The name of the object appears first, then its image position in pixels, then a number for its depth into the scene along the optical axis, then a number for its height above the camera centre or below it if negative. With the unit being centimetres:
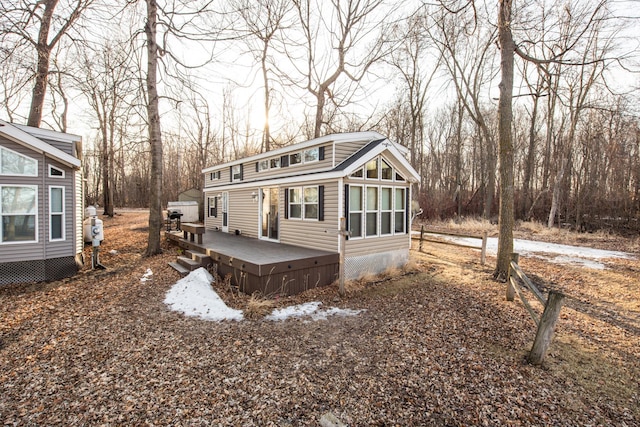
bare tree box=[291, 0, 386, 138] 1593 +880
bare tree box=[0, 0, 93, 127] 774 +512
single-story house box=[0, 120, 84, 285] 696 +2
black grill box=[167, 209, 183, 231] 1300 -52
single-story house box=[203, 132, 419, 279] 811 +30
